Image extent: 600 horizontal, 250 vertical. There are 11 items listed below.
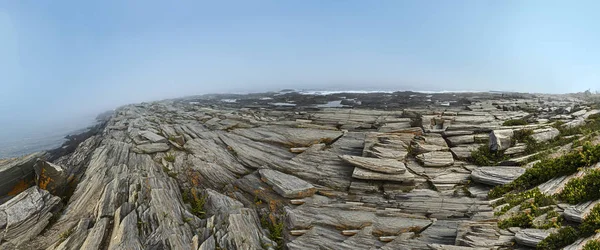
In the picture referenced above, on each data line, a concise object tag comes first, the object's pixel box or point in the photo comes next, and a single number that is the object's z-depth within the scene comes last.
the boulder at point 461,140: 28.48
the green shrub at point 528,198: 16.04
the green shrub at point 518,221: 14.81
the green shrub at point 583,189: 14.56
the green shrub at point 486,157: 24.47
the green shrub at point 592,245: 10.84
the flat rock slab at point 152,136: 35.02
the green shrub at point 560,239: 12.41
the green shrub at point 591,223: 12.02
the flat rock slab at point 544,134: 25.66
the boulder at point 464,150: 26.19
